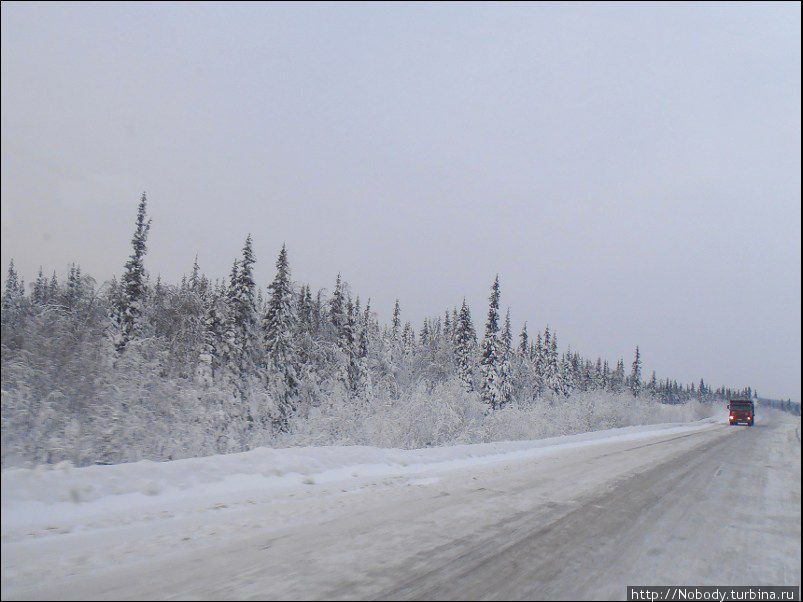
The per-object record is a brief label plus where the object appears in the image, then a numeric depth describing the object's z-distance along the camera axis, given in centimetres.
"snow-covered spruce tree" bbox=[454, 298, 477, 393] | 5659
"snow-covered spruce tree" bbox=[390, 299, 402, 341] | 8444
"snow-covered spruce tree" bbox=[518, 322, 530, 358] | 7575
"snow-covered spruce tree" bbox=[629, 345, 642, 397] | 8794
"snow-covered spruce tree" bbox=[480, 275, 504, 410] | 4356
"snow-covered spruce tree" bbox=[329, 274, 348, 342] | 4959
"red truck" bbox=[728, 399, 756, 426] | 4509
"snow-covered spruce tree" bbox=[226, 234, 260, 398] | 3341
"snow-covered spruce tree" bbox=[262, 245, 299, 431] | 3594
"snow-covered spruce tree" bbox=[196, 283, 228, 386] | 3096
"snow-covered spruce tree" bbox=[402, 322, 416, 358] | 7621
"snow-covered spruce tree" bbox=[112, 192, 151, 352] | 2920
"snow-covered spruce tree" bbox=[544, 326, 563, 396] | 7444
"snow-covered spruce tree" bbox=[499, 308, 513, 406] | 4789
